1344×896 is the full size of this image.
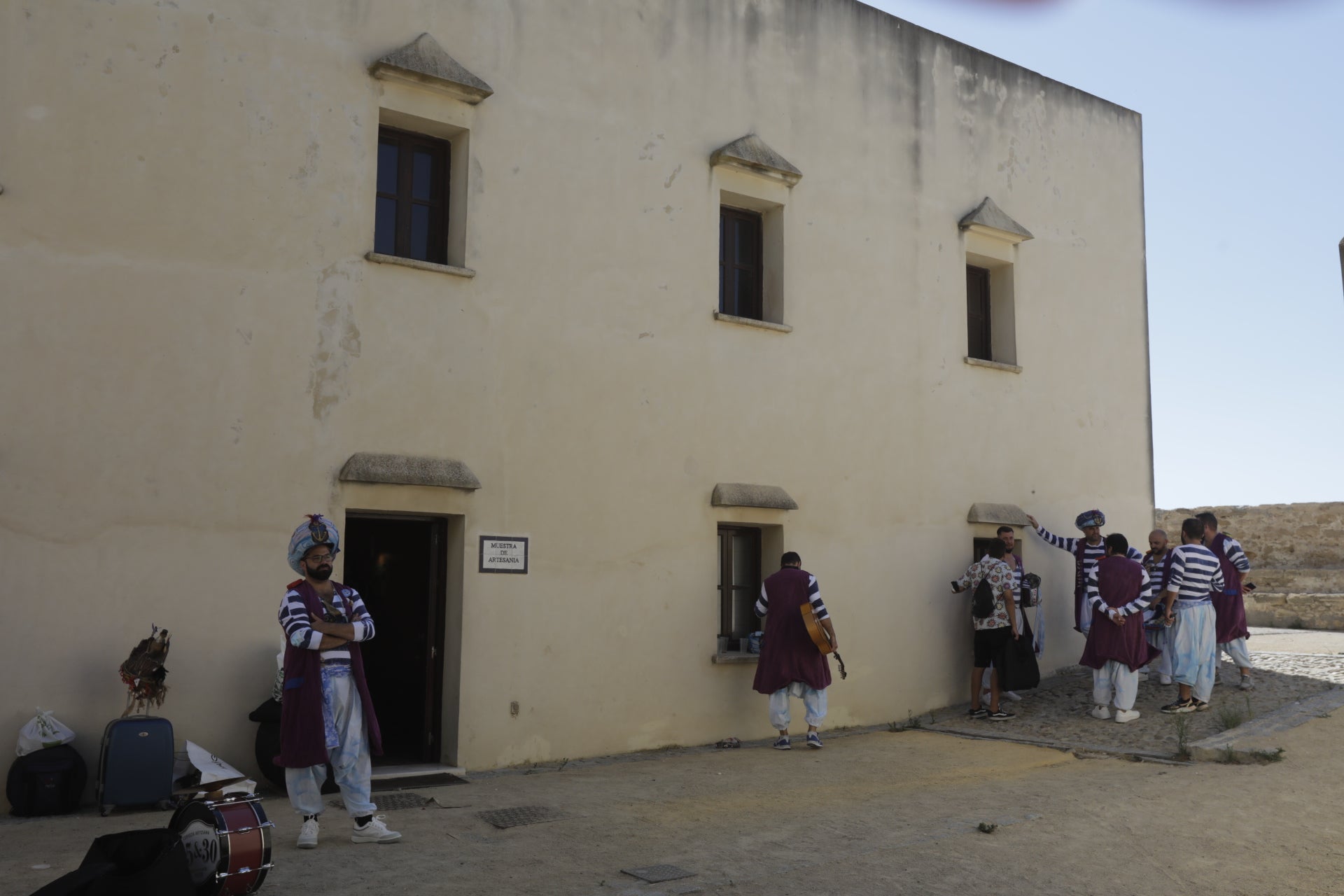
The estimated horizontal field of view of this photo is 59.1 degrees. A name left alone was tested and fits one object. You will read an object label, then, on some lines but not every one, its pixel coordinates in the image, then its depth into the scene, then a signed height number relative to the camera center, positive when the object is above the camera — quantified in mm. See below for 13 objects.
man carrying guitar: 11016 -916
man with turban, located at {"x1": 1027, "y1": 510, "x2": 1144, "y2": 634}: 13531 +121
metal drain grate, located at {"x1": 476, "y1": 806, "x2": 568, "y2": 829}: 7691 -1753
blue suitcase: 7805 -1435
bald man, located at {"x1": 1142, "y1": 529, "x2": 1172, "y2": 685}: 12312 -275
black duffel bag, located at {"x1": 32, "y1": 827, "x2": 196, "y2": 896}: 4617 -1286
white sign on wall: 9992 -22
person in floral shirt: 12508 -746
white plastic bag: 7836 -1243
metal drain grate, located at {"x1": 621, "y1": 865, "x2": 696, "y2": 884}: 6211 -1699
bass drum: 5355 -1350
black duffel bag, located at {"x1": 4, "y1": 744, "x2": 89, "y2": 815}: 7719 -1546
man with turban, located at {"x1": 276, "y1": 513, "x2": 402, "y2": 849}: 6758 -825
